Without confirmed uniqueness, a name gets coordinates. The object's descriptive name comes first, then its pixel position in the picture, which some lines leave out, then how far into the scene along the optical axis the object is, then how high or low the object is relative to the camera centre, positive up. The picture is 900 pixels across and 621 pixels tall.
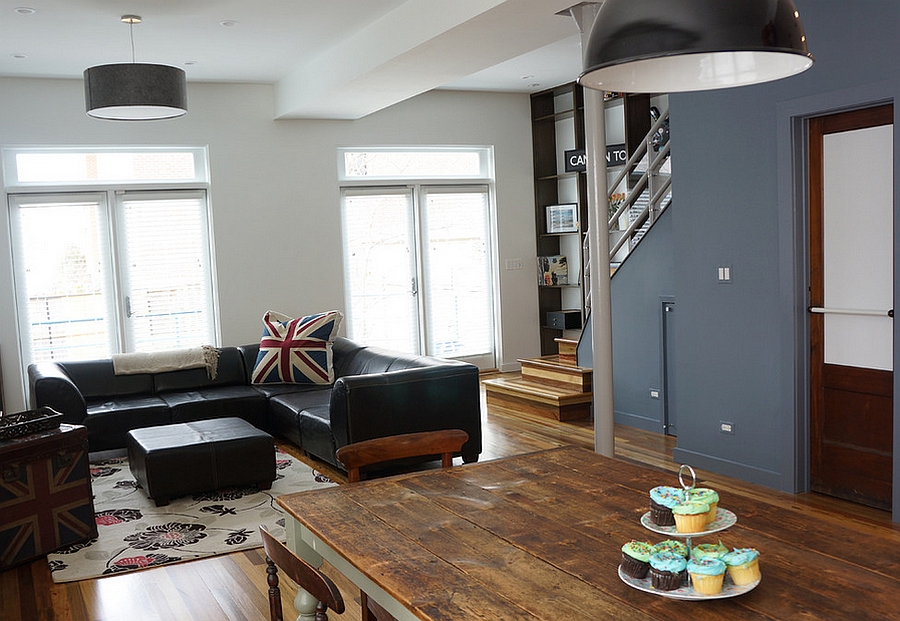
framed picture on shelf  9.14 +0.34
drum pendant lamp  5.39 +1.16
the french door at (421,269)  8.92 -0.12
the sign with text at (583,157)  8.07 +0.88
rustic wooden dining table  1.68 -0.69
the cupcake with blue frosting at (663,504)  1.93 -0.58
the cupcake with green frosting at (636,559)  1.77 -0.64
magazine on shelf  9.33 -0.21
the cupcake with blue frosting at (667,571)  1.71 -0.65
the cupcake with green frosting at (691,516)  1.85 -0.58
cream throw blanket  6.73 -0.71
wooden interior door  4.18 -0.34
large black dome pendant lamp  1.60 +0.40
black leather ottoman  4.88 -1.10
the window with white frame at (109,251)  7.48 +0.20
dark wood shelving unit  9.25 +0.71
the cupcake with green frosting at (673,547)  1.79 -0.63
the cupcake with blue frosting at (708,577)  1.67 -0.64
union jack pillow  6.87 -0.70
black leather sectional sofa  5.30 -0.94
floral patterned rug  4.09 -1.34
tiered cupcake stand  1.68 -0.67
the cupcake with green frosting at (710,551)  1.74 -0.62
